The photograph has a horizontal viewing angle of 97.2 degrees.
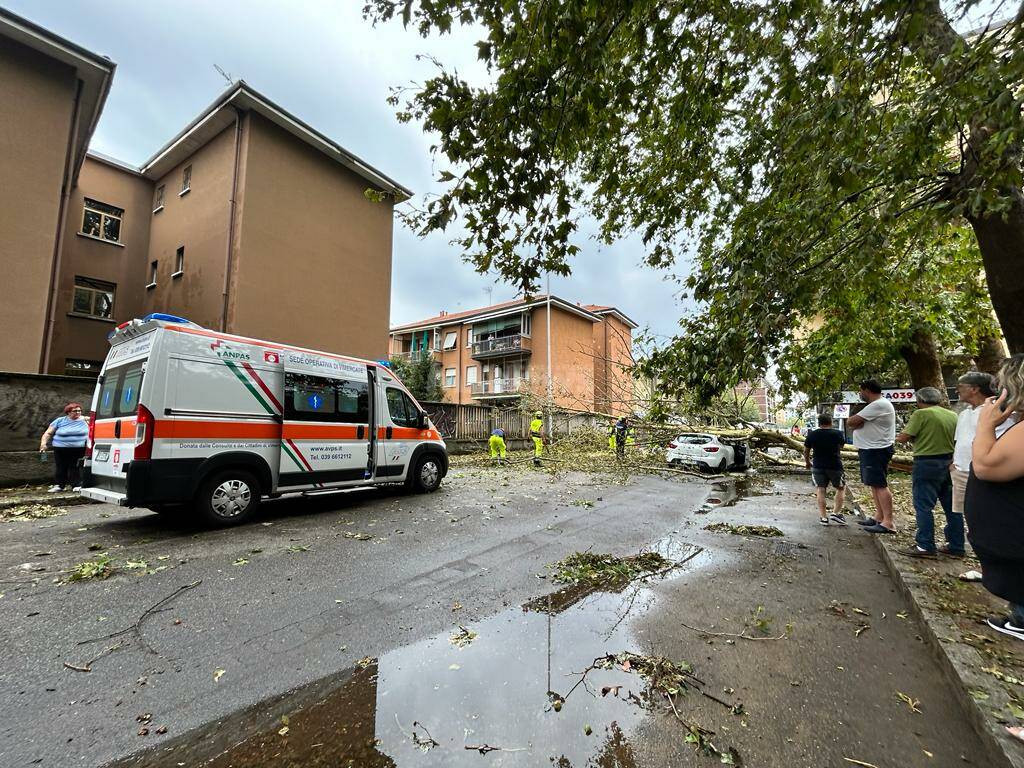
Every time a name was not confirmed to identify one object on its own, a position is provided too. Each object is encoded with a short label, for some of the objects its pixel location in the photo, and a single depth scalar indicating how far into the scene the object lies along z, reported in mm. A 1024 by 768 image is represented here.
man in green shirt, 4648
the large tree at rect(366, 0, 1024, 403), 3283
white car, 14438
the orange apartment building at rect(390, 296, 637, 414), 33375
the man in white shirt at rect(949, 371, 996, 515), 4000
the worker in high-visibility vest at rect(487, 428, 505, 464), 16208
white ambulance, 5633
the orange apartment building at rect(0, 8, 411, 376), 11258
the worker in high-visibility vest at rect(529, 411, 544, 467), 16306
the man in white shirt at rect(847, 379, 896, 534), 5805
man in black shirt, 6863
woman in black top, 2129
